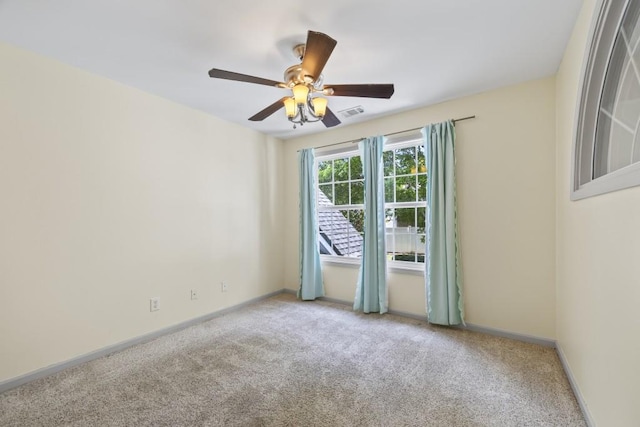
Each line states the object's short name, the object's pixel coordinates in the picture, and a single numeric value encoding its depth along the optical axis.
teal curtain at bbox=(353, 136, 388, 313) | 3.52
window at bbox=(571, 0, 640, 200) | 1.35
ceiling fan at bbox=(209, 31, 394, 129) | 1.64
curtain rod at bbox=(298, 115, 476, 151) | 3.00
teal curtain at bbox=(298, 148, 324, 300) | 4.10
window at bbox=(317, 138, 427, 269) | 3.48
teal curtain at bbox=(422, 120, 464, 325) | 3.00
